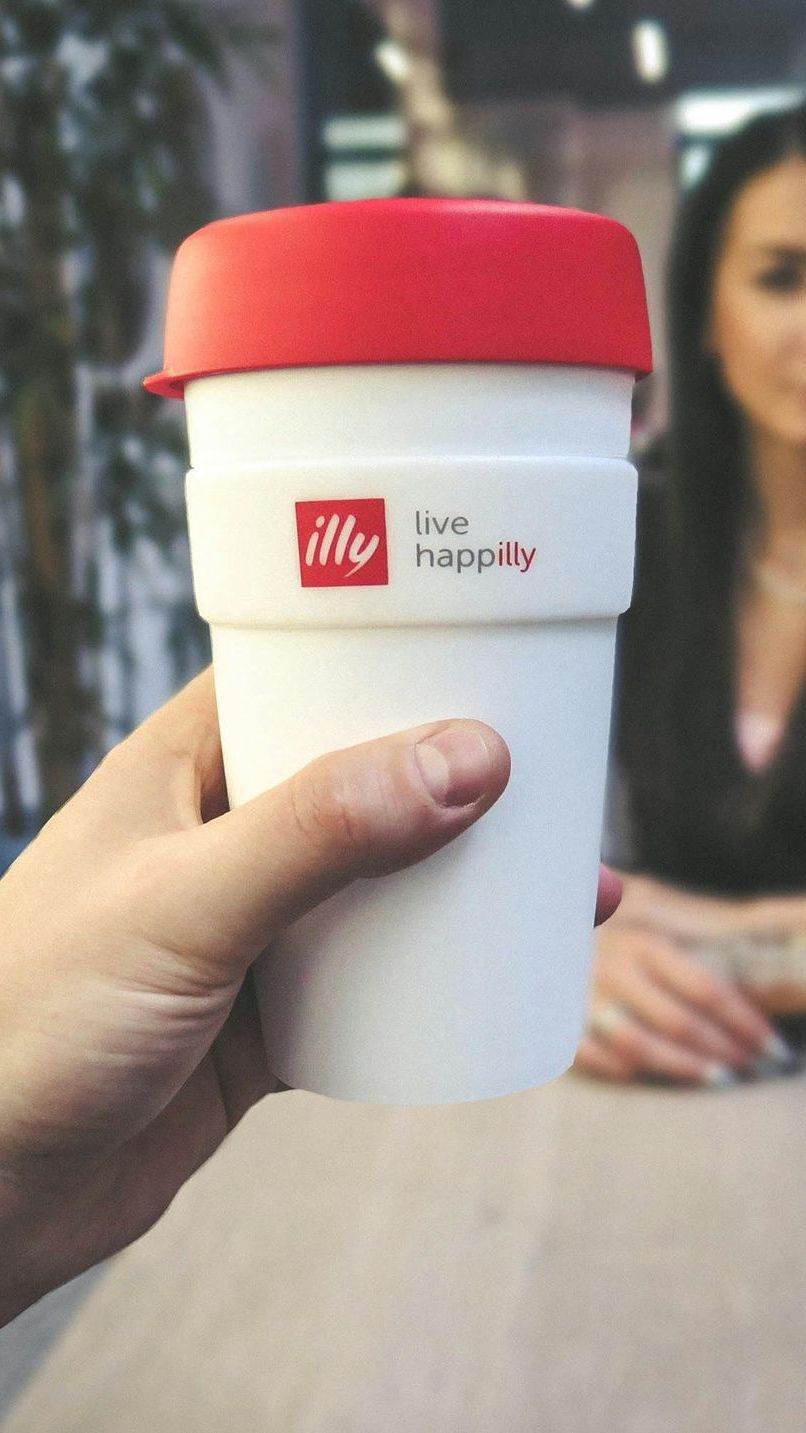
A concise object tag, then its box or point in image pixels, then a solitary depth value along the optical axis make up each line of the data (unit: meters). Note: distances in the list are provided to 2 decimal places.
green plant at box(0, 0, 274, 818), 1.68
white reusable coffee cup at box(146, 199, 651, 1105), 0.43
